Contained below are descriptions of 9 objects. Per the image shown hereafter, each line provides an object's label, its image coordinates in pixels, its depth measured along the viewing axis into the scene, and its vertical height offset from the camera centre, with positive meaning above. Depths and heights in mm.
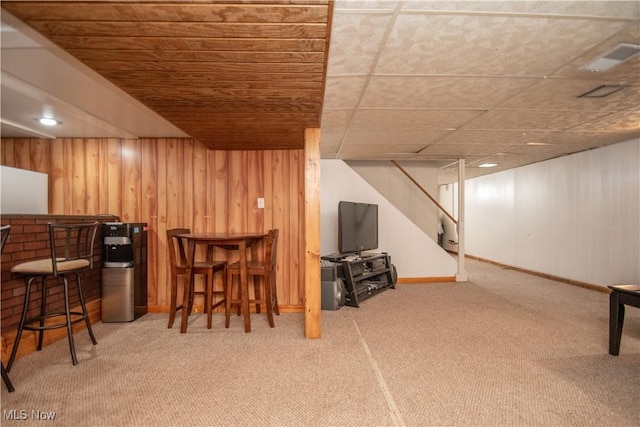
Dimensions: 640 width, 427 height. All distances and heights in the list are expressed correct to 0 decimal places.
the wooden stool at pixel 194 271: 3102 -568
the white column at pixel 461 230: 5488 -329
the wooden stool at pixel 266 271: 3186 -582
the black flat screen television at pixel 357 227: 4375 -225
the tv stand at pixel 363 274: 4082 -862
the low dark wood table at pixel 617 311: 2418 -764
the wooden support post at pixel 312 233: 2877 -191
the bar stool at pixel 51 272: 2240 -416
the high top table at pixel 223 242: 3002 -454
